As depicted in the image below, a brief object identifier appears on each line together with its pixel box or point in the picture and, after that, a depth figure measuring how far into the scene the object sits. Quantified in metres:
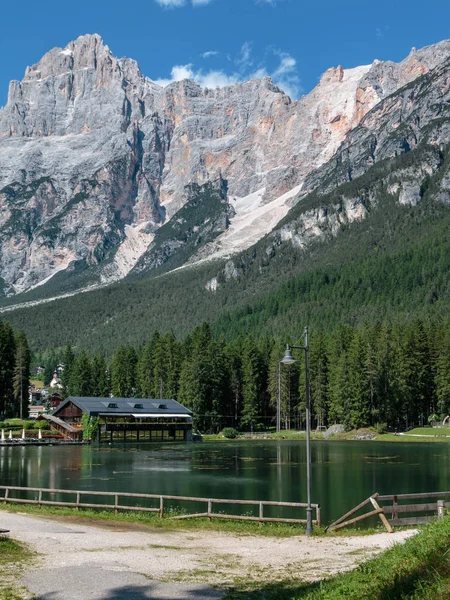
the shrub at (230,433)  120.50
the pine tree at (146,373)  142.88
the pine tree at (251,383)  130.12
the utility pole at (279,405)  127.38
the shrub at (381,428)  111.13
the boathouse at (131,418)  118.56
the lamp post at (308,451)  28.83
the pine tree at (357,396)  113.56
